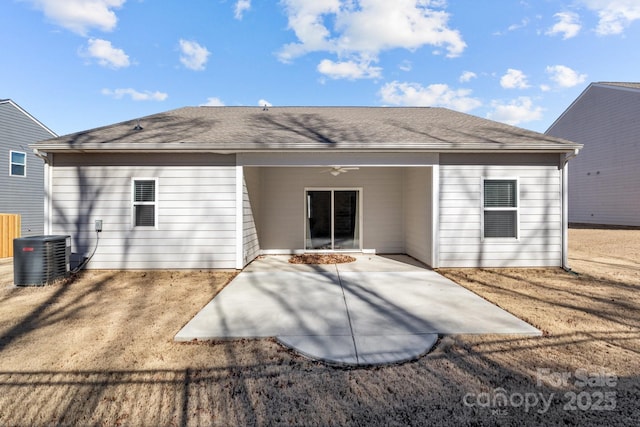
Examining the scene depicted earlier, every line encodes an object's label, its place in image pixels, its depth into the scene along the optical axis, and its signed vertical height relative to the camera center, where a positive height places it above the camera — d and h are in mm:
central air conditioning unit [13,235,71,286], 5746 -929
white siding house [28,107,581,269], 6699 +613
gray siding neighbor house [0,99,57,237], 13211 +1993
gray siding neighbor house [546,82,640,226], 15742 +3526
